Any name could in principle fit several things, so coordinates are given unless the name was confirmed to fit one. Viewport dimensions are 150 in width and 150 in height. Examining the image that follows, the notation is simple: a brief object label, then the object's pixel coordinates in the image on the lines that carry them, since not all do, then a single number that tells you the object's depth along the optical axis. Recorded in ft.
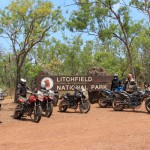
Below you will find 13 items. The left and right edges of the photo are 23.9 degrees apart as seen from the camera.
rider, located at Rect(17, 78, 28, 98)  47.42
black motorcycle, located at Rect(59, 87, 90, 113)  50.10
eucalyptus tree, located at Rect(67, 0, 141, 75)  73.00
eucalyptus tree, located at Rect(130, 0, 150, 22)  70.33
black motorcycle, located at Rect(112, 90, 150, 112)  49.49
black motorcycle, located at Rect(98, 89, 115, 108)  55.33
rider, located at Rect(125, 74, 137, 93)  57.74
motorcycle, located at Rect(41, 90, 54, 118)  45.37
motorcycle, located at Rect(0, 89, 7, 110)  40.52
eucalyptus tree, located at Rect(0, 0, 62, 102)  66.23
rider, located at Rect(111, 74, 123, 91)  62.98
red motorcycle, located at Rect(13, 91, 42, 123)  41.27
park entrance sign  63.05
